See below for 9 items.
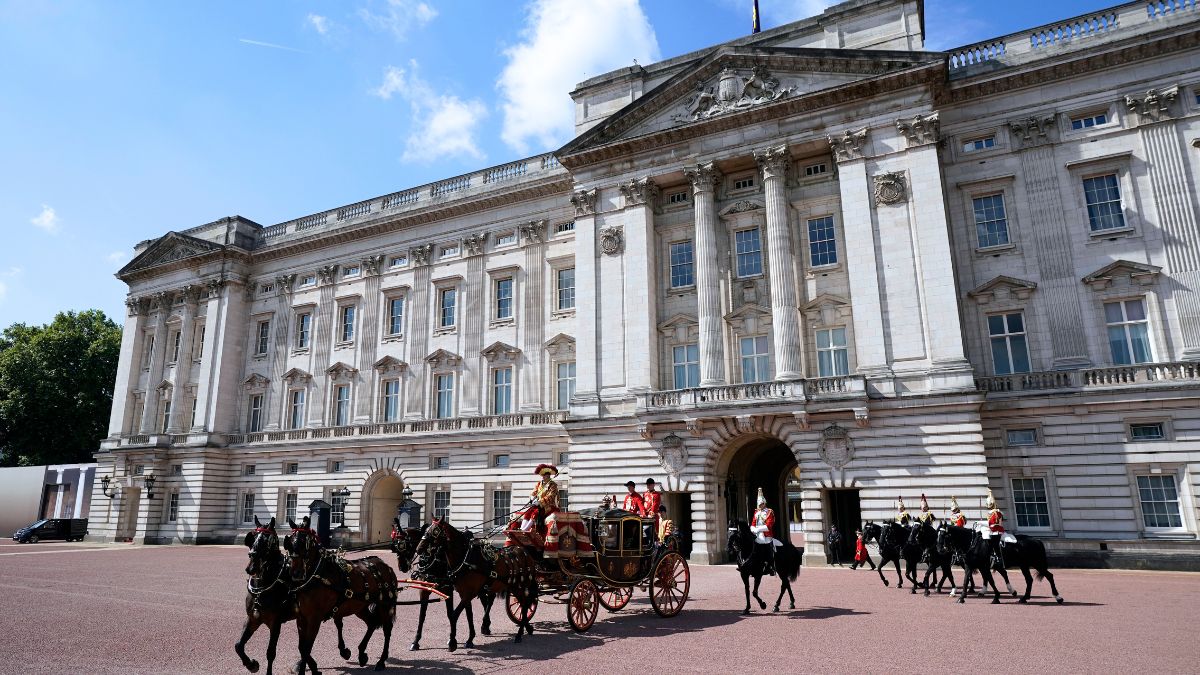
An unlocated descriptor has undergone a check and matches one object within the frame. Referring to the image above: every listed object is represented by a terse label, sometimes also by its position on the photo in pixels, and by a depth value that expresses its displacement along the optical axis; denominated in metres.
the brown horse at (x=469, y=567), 10.76
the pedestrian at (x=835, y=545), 24.20
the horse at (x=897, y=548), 16.97
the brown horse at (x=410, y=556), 10.73
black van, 42.91
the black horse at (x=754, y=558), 14.35
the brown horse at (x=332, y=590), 8.66
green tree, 54.28
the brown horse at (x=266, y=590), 8.34
